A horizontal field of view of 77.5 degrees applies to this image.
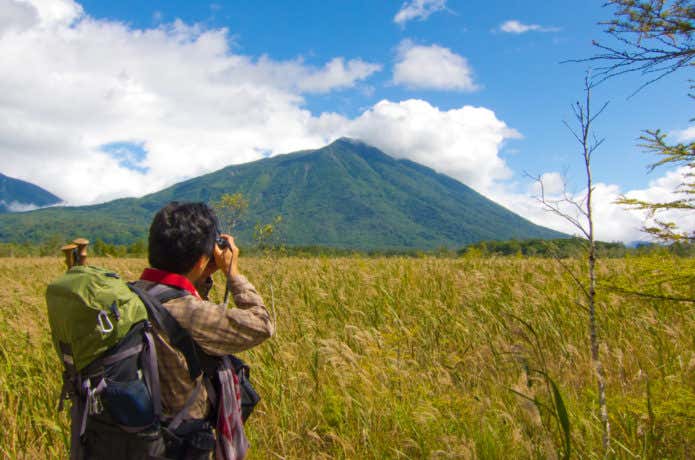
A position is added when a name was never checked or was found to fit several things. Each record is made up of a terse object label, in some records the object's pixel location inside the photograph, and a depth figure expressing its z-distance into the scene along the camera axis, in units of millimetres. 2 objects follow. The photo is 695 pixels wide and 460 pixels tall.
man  2041
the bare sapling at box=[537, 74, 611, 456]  2046
